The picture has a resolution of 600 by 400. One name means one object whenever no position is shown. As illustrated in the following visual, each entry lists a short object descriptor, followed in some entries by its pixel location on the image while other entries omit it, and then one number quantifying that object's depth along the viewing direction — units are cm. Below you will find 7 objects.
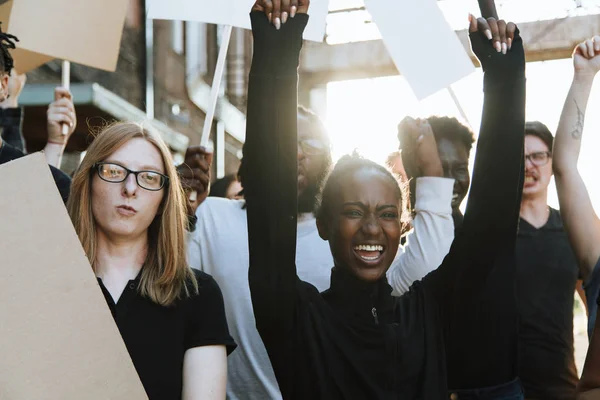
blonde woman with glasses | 166
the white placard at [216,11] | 226
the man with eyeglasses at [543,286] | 238
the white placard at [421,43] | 225
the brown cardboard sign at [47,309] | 149
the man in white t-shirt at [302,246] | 216
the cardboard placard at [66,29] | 245
